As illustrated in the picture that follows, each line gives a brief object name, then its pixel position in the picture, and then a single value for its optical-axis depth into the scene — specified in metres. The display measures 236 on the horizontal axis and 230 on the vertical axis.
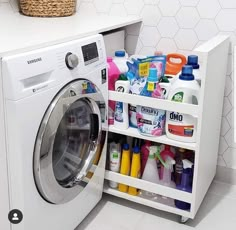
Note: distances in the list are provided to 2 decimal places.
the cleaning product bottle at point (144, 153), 1.65
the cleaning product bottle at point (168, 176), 1.60
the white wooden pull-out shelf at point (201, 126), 1.38
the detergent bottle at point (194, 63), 1.52
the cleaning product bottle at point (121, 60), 1.63
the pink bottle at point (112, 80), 1.59
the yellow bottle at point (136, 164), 1.63
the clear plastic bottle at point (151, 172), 1.62
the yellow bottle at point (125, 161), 1.65
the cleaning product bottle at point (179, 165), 1.59
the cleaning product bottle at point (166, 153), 1.62
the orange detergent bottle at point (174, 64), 1.64
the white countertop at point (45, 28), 1.14
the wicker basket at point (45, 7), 1.80
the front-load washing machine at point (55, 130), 1.07
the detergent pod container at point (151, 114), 1.45
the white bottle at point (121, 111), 1.54
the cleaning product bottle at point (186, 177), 1.53
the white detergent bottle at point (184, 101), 1.41
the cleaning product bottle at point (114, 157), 1.66
